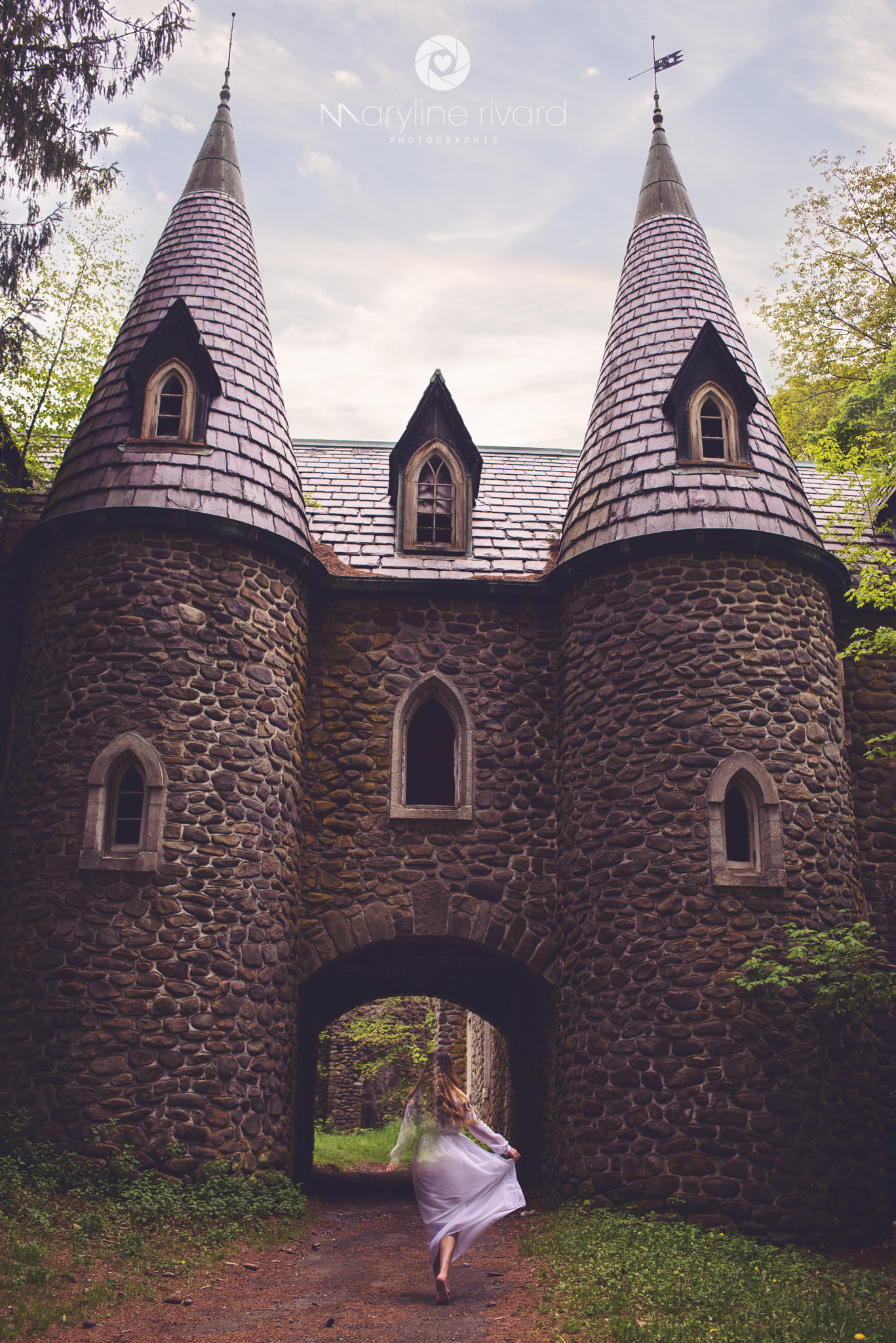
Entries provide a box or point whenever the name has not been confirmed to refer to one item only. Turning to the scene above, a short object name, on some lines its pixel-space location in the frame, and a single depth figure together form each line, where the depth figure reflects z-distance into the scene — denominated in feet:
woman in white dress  21.83
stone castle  28.91
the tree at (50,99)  26.84
